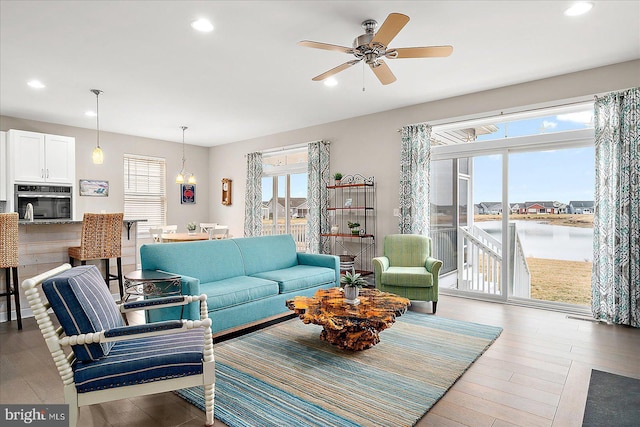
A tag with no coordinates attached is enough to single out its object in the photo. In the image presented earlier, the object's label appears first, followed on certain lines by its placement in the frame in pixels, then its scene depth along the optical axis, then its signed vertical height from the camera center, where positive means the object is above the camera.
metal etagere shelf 5.92 -0.15
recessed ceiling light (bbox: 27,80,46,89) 4.34 +1.60
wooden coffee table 2.76 -0.84
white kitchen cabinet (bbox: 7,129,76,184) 5.51 +0.89
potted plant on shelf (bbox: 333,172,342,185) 5.99 +0.57
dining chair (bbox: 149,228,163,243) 5.97 -0.36
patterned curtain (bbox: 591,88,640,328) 3.73 -0.01
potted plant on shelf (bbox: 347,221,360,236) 5.77 -0.27
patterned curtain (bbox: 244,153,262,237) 7.62 +0.39
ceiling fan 2.58 +1.31
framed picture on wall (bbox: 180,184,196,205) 8.20 +0.40
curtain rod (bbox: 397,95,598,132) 4.16 +1.27
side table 2.91 -0.63
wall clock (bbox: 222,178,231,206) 8.25 +0.47
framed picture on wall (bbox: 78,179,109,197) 6.68 +0.46
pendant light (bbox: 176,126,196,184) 6.59 +0.62
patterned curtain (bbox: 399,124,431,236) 5.26 +0.44
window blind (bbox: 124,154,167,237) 7.41 +0.45
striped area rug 2.12 -1.22
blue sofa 3.25 -0.74
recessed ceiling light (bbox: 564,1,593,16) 2.75 +1.61
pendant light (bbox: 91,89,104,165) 4.68 +0.79
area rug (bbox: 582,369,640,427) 2.07 -1.23
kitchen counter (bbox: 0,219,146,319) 4.14 -0.41
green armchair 4.23 -0.75
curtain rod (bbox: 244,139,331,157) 6.89 +1.29
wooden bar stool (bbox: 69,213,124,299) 4.27 -0.35
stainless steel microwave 5.59 +0.18
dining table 5.56 -0.42
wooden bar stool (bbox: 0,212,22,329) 3.68 -0.40
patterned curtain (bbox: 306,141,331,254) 6.41 +0.23
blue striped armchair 1.76 -0.78
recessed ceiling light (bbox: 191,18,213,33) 3.02 +1.62
